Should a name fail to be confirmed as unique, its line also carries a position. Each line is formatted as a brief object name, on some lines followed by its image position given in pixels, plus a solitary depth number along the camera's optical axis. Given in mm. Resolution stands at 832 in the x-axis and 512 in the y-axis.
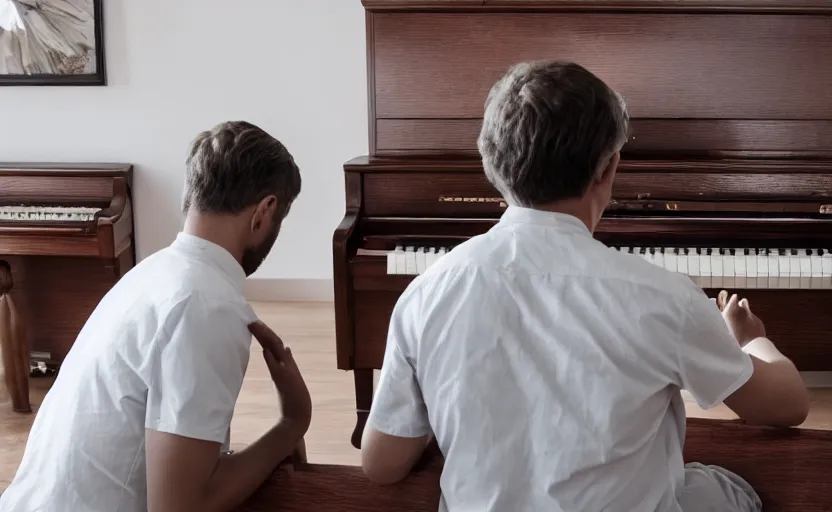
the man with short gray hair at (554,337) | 1146
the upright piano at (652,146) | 2912
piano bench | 1347
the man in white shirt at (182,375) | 1327
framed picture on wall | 4406
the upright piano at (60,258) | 3766
